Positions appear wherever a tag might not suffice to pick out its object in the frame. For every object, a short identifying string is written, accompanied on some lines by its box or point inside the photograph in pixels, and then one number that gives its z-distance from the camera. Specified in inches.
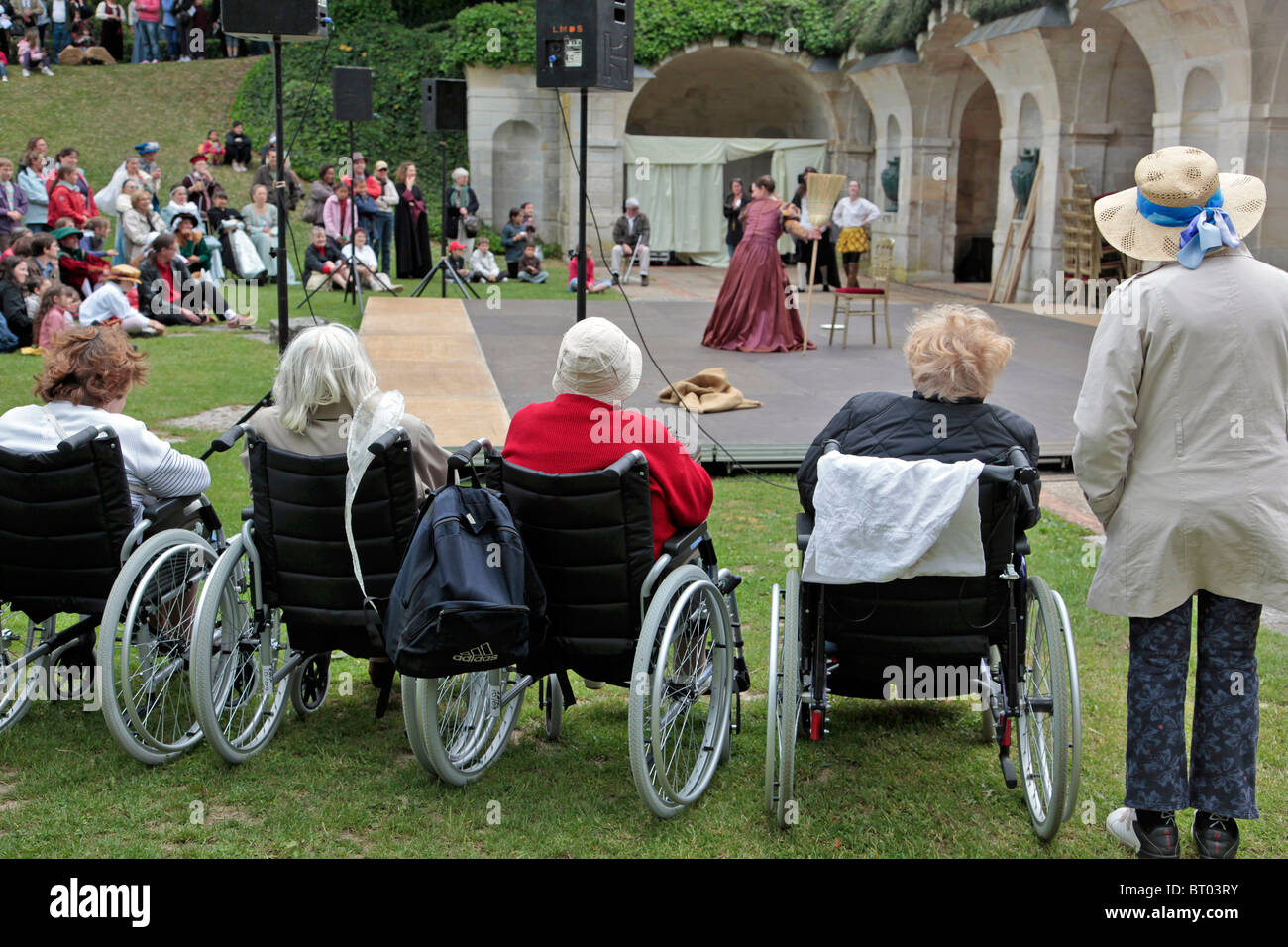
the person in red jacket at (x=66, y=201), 533.3
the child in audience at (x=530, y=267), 713.6
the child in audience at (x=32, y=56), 972.6
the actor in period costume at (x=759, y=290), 454.9
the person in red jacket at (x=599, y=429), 127.4
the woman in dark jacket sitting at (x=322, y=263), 618.5
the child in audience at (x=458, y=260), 671.1
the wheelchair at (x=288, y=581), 127.0
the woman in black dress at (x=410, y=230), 692.7
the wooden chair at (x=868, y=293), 449.1
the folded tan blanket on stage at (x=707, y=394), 332.5
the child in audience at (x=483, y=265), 701.3
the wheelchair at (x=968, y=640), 116.9
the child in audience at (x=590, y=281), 663.1
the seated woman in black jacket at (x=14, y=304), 418.0
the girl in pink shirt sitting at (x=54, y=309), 402.0
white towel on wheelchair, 114.7
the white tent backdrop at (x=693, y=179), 884.6
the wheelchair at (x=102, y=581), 130.3
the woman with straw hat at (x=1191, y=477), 110.9
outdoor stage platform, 313.1
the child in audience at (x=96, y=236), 520.1
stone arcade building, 464.1
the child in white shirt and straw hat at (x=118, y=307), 448.5
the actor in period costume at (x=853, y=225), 571.5
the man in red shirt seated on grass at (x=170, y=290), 515.2
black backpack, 112.2
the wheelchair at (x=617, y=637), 120.1
